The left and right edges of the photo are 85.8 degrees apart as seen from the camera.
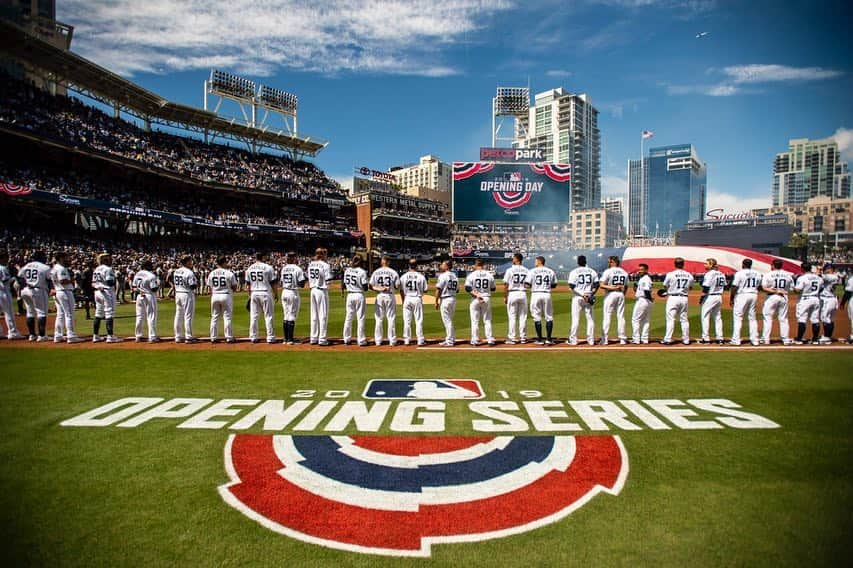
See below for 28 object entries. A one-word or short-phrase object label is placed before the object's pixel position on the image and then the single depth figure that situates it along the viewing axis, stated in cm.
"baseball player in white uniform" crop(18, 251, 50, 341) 1055
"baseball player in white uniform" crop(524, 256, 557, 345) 1052
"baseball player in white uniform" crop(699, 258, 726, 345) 1031
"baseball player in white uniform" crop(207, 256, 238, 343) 1041
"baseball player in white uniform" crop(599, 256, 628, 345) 1049
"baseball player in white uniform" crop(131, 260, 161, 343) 1054
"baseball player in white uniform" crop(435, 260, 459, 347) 1034
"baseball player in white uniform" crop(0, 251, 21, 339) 1066
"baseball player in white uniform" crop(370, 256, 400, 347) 1030
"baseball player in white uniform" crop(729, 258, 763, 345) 1036
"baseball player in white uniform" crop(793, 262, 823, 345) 1056
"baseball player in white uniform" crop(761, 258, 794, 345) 1040
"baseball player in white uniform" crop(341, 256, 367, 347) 1023
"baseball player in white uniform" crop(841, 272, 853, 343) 1109
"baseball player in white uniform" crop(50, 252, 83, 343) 1032
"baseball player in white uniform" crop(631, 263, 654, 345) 1046
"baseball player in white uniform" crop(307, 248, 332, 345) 1025
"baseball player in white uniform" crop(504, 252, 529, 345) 1050
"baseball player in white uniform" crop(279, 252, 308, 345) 1041
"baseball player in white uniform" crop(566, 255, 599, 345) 1038
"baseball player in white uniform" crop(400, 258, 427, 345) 1044
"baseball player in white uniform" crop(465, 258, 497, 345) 1036
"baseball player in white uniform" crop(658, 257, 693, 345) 1031
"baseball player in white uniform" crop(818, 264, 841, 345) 1073
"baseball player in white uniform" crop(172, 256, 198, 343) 1061
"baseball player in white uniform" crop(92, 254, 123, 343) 1055
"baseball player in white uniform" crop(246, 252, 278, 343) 1045
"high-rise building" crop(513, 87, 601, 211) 15988
